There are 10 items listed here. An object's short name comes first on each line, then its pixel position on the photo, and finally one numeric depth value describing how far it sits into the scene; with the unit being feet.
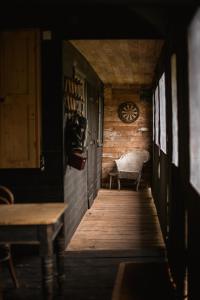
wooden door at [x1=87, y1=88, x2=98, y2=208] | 24.36
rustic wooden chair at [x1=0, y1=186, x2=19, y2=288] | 11.63
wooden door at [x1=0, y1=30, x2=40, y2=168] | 14.37
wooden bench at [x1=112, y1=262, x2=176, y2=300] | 10.34
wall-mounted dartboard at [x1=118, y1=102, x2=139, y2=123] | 32.94
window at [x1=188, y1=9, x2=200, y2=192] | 8.48
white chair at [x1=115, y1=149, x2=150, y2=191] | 31.27
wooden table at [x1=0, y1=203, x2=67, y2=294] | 9.29
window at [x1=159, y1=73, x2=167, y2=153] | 19.54
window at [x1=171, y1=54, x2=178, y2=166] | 12.60
